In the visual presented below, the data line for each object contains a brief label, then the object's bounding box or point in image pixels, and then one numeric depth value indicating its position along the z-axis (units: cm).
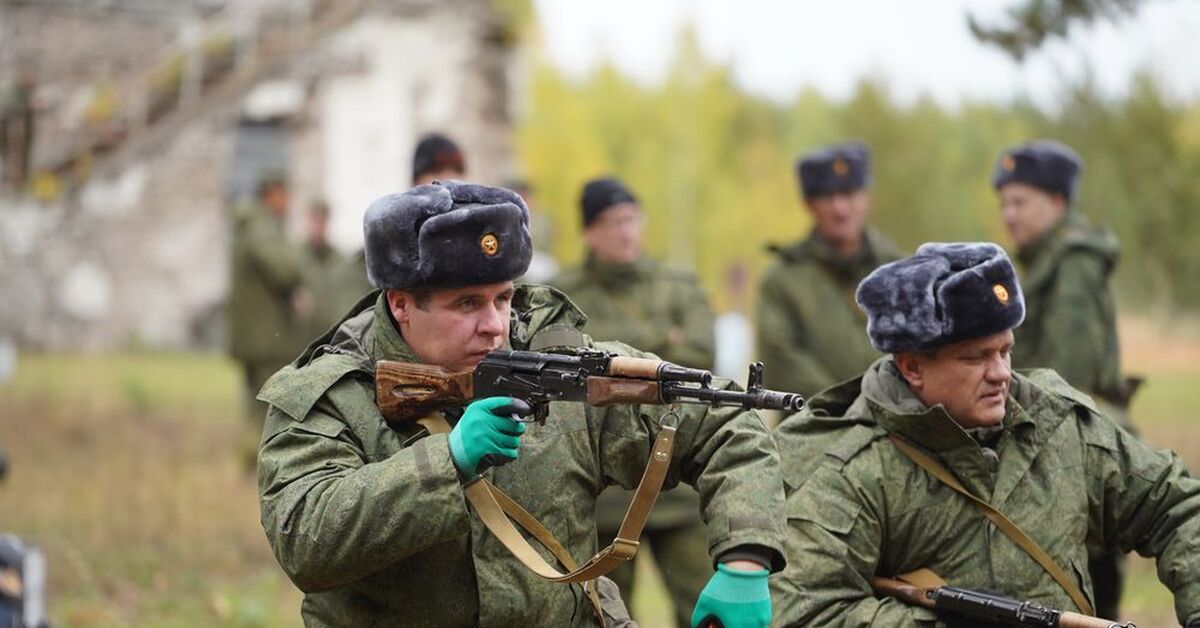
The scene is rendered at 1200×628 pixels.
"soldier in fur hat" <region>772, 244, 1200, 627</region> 996
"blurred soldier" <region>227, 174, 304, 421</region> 2914
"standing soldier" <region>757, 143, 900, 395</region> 1856
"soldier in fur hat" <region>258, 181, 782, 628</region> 827
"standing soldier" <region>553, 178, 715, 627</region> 1780
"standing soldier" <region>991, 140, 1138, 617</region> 1608
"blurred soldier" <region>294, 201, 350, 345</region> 2837
